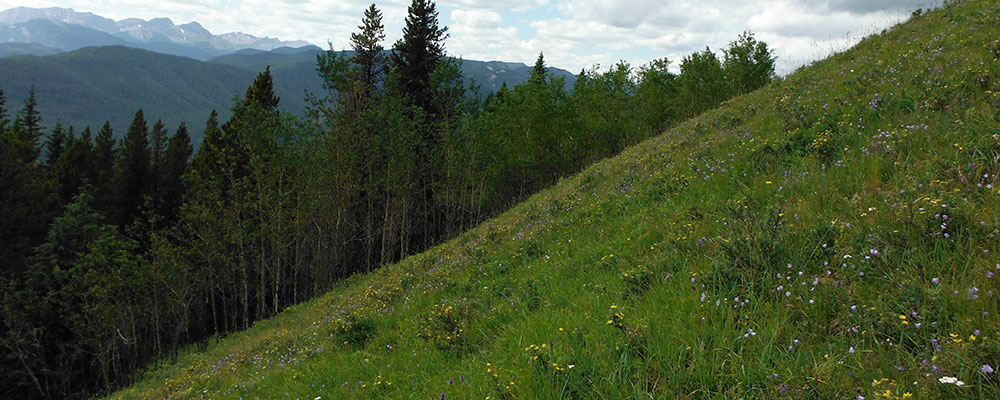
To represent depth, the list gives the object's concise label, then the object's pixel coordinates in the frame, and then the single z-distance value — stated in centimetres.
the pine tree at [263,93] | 4837
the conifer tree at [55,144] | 6778
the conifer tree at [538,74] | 5153
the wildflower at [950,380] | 210
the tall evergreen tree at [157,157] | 6000
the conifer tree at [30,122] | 6975
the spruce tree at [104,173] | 5538
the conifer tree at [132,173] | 5781
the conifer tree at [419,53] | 4494
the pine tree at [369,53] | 4212
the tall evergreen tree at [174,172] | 5897
